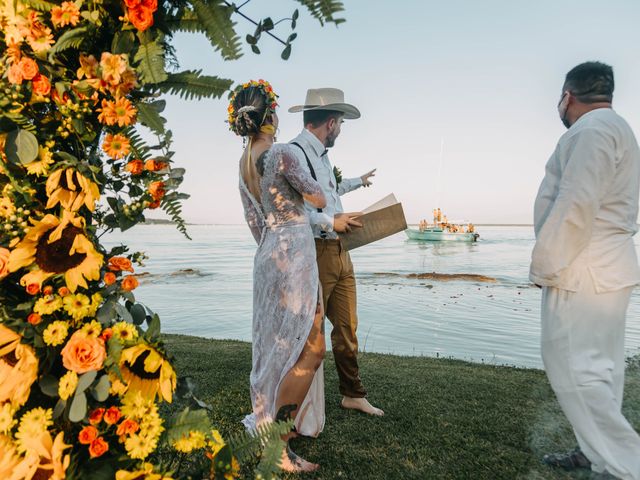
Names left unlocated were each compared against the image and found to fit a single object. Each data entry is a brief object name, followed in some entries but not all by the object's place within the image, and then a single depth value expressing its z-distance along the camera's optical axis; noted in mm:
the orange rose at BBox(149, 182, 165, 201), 1263
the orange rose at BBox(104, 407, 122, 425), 1132
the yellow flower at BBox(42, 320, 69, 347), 1133
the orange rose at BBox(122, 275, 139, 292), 1224
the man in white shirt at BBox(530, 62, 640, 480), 2475
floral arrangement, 1117
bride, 2781
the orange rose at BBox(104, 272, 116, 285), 1202
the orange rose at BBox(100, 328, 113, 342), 1187
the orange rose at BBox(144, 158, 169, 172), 1263
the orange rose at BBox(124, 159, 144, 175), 1247
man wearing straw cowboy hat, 3521
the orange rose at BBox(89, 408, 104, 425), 1136
